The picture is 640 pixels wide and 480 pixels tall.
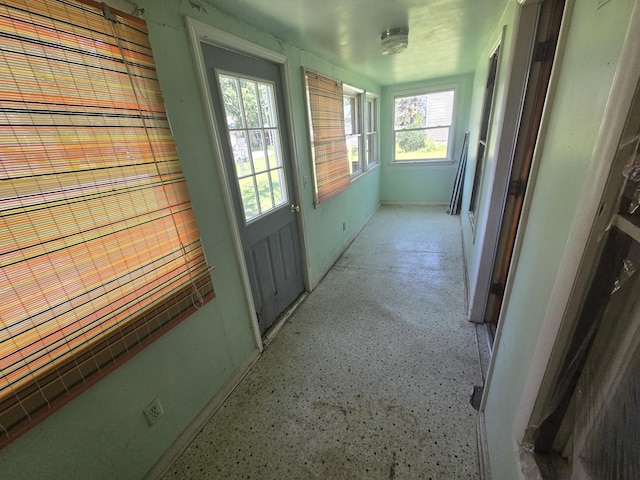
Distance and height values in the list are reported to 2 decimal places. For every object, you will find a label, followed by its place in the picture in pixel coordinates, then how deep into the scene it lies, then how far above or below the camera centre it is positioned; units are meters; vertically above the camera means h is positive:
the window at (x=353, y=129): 3.60 +0.04
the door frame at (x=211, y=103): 1.35 +0.22
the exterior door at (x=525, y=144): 1.38 -0.15
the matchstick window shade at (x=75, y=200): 0.81 -0.15
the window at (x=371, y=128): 4.24 +0.03
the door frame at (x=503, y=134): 1.45 -0.09
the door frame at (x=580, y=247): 0.45 -0.26
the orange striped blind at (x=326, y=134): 2.47 +0.00
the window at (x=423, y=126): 4.57 +0.00
